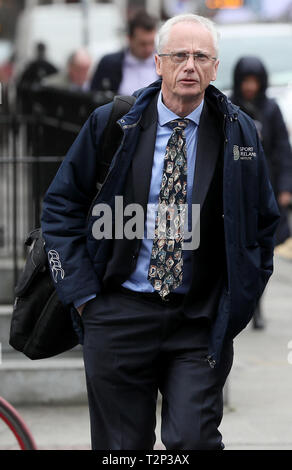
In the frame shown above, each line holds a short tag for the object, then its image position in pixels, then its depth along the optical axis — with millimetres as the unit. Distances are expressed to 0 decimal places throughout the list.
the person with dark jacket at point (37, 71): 31928
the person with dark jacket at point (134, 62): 17578
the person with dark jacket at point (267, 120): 15922
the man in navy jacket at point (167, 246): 7816
